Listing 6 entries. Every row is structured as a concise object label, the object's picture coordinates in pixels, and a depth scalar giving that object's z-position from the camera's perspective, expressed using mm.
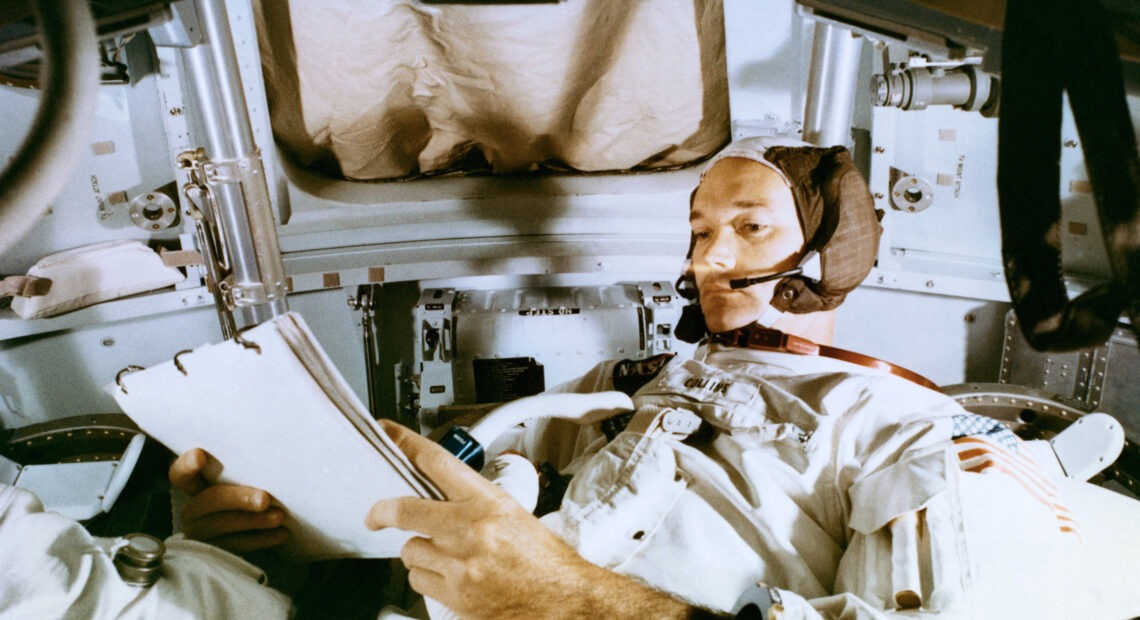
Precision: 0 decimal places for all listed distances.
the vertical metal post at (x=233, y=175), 1459
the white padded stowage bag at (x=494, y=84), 1996
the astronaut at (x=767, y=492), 1041
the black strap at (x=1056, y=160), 567
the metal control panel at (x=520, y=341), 2182
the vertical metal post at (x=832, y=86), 1969
